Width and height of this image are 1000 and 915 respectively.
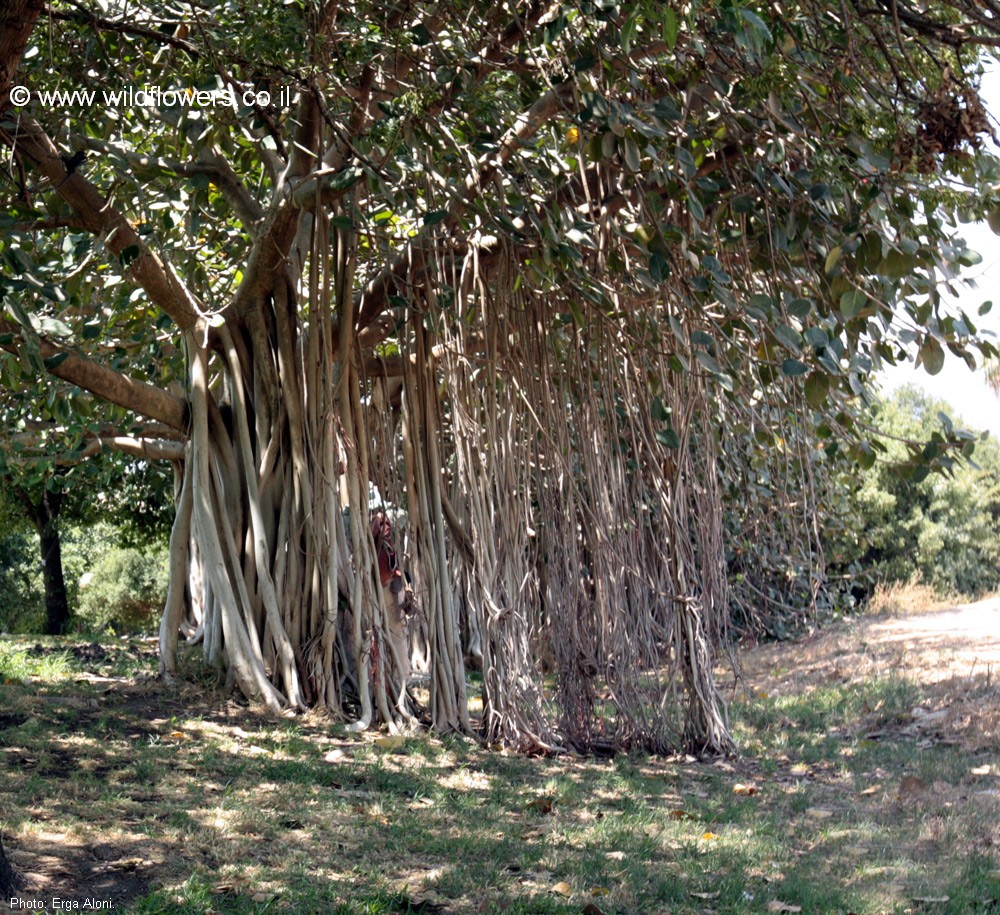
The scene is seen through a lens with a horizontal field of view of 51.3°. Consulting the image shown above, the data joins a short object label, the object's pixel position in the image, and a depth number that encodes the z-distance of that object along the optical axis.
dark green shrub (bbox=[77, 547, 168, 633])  20.08
